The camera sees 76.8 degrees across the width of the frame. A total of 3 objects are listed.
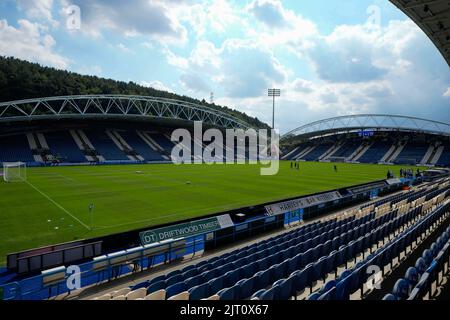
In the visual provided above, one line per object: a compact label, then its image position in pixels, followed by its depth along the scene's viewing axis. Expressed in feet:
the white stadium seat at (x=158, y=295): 18.63
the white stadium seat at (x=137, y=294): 19.90
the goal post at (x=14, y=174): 110.01
